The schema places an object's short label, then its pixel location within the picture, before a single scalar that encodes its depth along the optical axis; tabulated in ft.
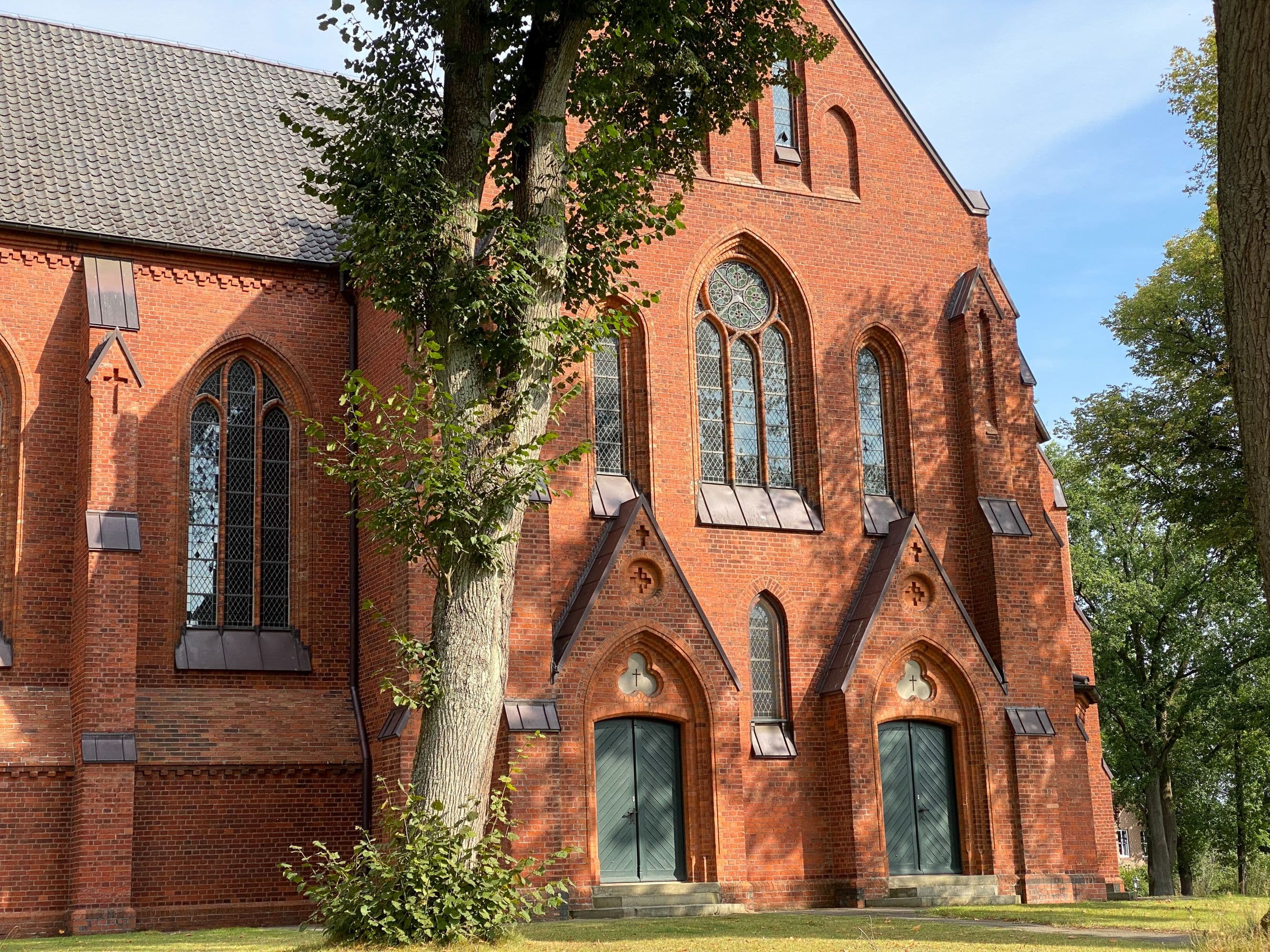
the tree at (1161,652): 119.34
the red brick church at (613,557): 57.57
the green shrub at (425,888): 33.32
